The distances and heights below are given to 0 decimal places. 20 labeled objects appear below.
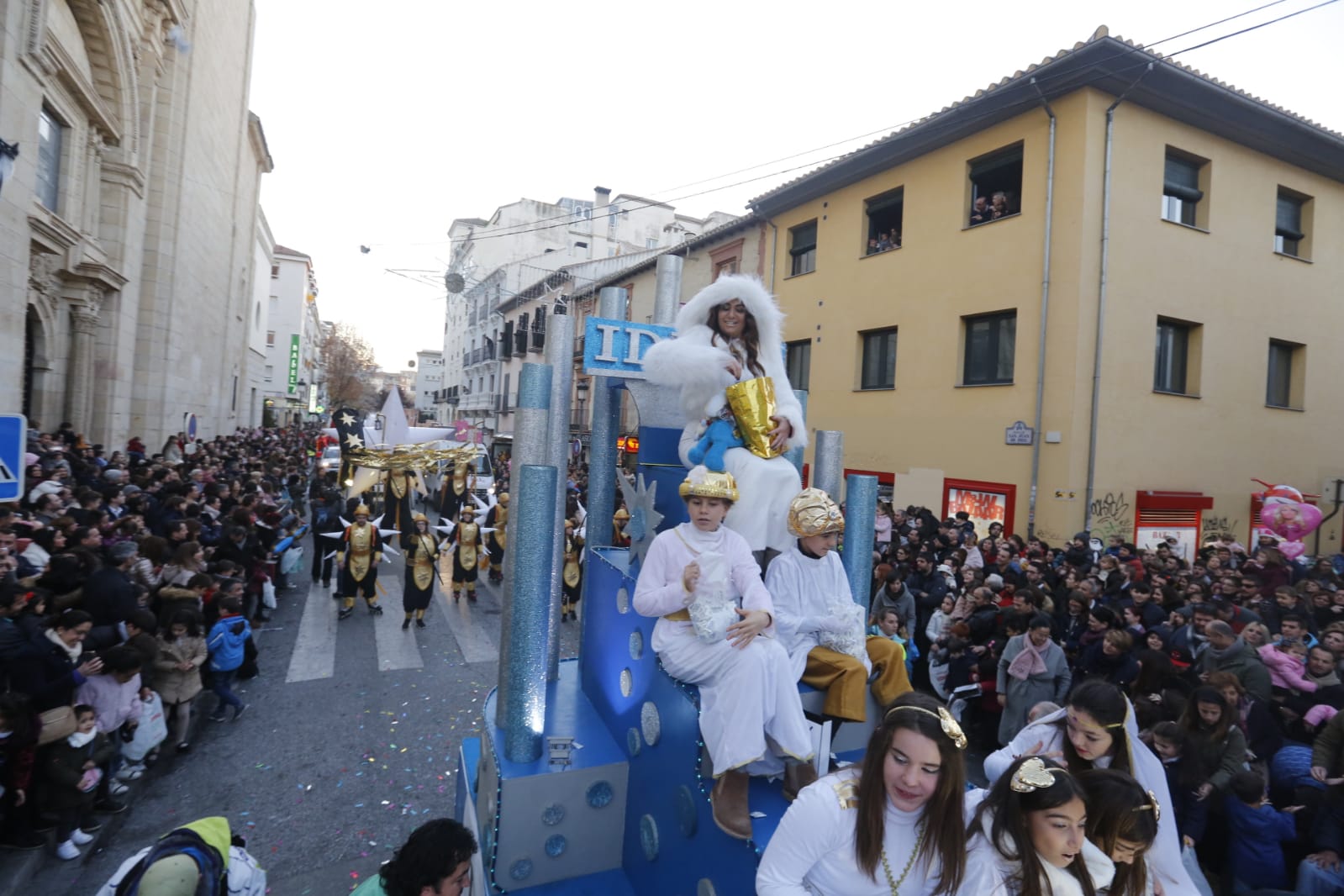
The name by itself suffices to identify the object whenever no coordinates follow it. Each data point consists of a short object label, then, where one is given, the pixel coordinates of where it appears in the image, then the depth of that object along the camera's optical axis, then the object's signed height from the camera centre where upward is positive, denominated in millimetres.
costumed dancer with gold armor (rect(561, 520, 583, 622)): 10922 -2107
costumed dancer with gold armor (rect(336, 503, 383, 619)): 10312 -1948
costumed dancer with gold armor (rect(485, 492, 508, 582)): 12539 -1765
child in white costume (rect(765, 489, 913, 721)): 3025 -720
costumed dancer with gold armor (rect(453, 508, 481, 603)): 11641 -1913
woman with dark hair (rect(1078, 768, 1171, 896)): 2180 -1122
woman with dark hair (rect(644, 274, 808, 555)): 3535 +499
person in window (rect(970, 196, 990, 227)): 13172 +5258
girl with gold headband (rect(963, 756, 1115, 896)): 1920 -1057
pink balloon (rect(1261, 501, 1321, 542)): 10719 -393
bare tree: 54000 +6015
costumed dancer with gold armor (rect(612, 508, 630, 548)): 9728 -1035
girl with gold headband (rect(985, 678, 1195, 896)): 2637 -1033
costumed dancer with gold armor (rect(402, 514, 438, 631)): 9945 -2011
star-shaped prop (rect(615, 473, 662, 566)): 3955 -373
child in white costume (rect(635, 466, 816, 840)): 2586 -838
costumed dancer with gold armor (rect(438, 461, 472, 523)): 16125 -1182
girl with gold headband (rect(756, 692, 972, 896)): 1893 -1030
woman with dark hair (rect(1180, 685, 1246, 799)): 4188 -1574
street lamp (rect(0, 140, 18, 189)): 6027 +2371
